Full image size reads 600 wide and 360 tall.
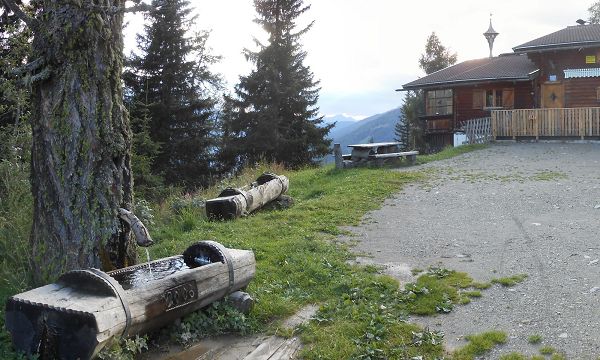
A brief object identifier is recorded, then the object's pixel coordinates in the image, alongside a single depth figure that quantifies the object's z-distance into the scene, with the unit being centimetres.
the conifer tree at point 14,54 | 1024
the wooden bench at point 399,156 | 1931
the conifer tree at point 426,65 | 5475
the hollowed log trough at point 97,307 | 452
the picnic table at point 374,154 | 1931
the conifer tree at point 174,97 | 2792
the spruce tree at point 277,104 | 3238
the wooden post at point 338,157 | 1933
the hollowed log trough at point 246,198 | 1105
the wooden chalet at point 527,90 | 2392
